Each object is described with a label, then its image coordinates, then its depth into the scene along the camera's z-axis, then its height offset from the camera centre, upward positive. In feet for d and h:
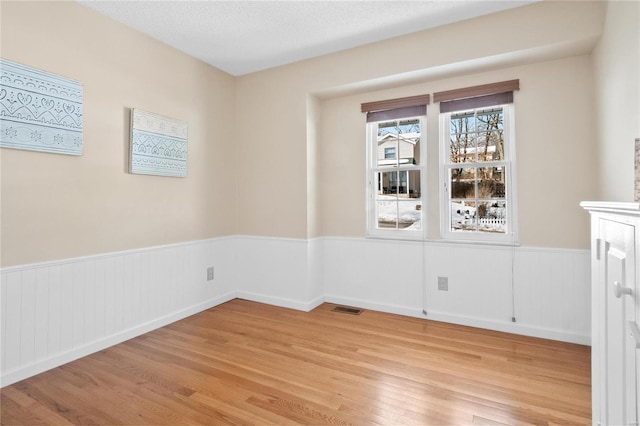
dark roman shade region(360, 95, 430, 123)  11.42 +3.85
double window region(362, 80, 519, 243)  10.44 +1.71
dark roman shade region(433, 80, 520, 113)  10.08 +3.80
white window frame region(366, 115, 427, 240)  12.12 +1.01
